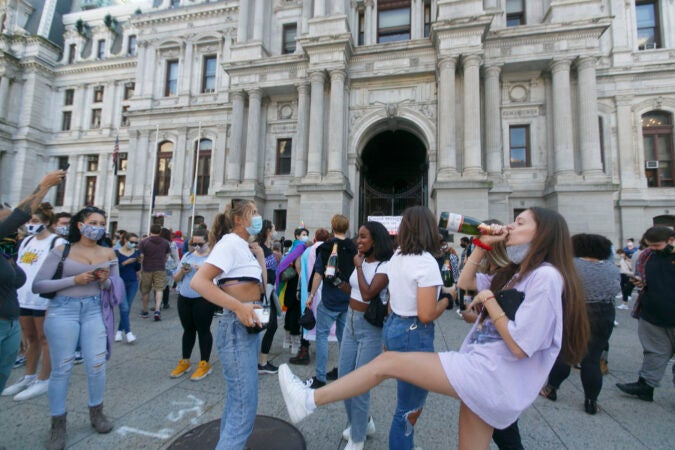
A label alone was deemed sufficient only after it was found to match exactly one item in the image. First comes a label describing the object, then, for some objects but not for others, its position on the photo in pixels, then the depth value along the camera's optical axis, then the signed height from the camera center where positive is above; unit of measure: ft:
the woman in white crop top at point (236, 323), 7.50 -1.85
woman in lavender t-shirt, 6.07 -2.03
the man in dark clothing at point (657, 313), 13.27 -2.27
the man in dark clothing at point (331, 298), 13.82 -2.10
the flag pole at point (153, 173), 70.44 +16.45
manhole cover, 9.59 -5.82
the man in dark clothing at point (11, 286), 9.09 -1.32
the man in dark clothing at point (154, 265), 25.70 -1.62
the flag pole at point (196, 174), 67.21 +15.66
